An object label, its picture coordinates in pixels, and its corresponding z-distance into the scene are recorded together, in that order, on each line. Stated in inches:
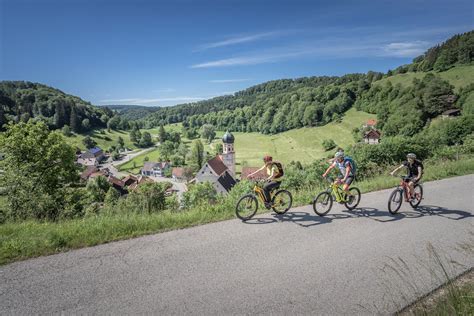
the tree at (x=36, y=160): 674.2
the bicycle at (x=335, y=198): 327.0
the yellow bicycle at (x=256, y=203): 310.8
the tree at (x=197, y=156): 3631.2
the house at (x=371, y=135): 2976.9
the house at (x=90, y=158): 4047.7
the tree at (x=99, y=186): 1737.0
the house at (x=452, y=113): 2716.5
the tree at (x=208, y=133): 6004.9
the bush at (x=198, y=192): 874.5
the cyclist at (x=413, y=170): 339.0
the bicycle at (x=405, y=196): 330.0
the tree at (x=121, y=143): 5275.6
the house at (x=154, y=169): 3641.7
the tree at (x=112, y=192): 1651.7
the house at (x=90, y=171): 2982.8
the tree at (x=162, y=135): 6058.1
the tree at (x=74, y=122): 4992.6
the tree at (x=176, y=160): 4023.1
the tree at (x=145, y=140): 5723.4
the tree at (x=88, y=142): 4702.3
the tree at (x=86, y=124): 5253.9
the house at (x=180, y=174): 3218.5
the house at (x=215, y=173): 2075.5
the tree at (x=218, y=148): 4251.7
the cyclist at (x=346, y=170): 346.0
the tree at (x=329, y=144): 3240.7
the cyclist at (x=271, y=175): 322.7
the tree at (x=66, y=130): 4662.2
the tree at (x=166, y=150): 4360.2
